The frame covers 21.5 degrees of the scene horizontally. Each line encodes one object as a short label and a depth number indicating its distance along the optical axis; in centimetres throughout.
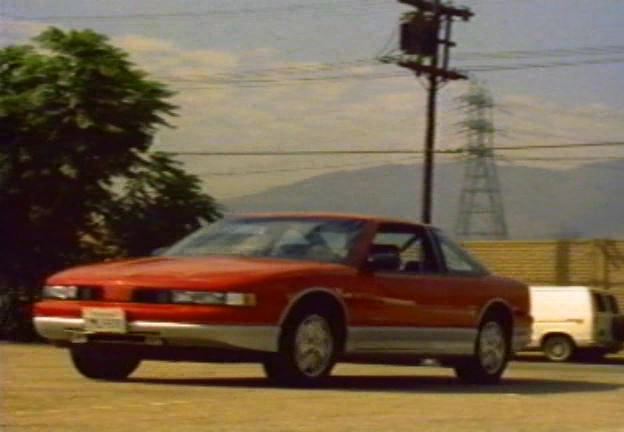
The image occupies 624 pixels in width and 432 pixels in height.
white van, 3284
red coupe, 1211
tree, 3089
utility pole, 4175
